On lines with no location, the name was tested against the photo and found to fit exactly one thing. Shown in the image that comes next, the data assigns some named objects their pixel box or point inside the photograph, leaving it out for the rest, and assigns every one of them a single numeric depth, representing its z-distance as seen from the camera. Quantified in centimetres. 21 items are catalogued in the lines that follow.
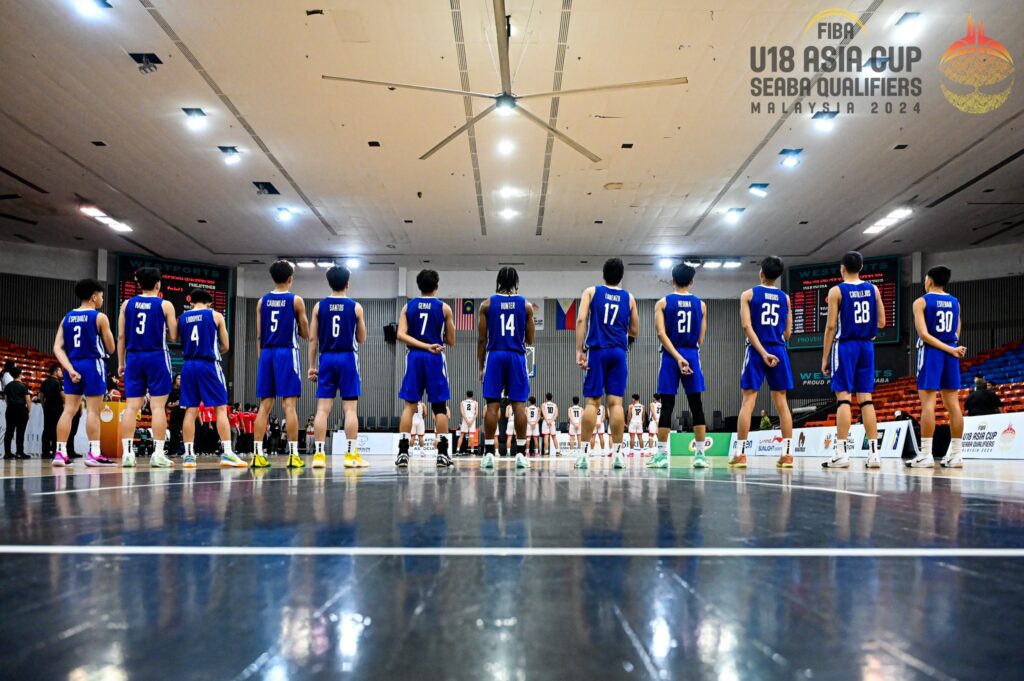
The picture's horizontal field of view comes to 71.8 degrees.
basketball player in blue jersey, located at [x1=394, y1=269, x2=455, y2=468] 645
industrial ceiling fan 875
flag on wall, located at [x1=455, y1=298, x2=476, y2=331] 2338
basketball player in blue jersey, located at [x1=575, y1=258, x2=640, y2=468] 616
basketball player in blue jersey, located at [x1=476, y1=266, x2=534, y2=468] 607
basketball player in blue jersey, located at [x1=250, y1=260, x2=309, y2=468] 654
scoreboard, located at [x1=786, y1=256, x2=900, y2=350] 2123
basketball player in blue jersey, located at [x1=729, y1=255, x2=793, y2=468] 658
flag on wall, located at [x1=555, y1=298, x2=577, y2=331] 2388
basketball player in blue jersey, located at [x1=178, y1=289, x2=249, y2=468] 654
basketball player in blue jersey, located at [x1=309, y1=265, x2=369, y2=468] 648
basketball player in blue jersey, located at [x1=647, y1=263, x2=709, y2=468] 647
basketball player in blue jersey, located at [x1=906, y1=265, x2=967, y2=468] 653
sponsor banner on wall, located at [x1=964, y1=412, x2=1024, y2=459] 918
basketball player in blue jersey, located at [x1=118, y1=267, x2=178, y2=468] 658
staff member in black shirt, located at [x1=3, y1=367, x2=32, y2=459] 1144
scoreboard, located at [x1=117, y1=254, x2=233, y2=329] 2128
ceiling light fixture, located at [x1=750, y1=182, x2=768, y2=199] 1555
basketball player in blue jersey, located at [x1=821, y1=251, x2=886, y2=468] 652
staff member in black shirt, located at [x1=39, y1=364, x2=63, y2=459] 1140
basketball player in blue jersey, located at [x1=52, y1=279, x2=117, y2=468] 696
